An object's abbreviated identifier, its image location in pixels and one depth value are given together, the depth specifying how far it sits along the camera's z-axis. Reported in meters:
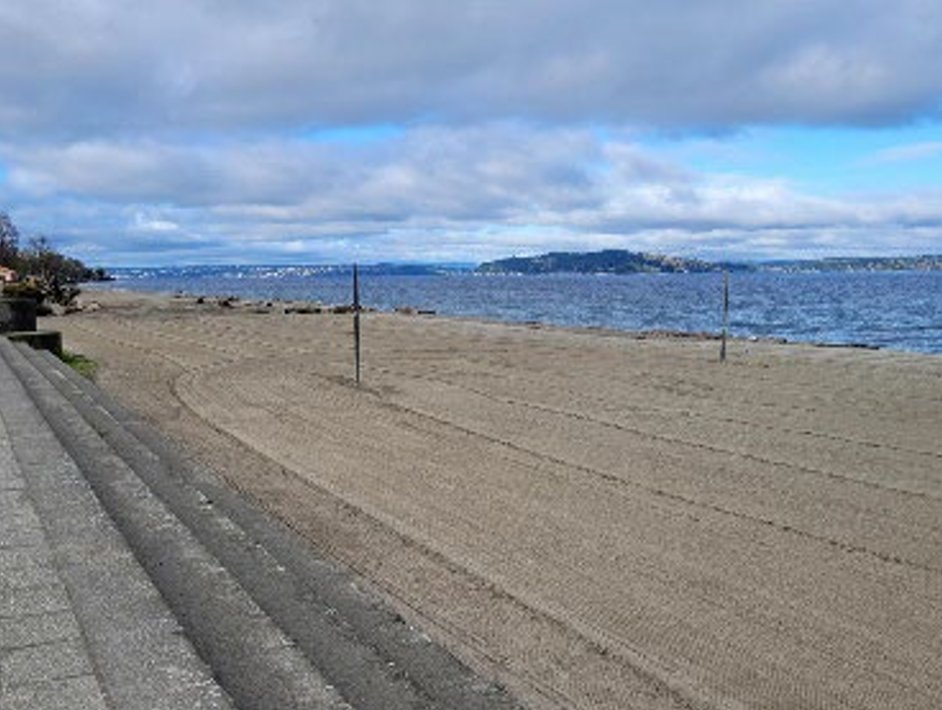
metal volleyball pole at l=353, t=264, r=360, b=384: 20.75
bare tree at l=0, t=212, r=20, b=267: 90.25
